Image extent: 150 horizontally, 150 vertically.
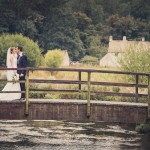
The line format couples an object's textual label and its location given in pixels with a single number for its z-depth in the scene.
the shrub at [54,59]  70.38
